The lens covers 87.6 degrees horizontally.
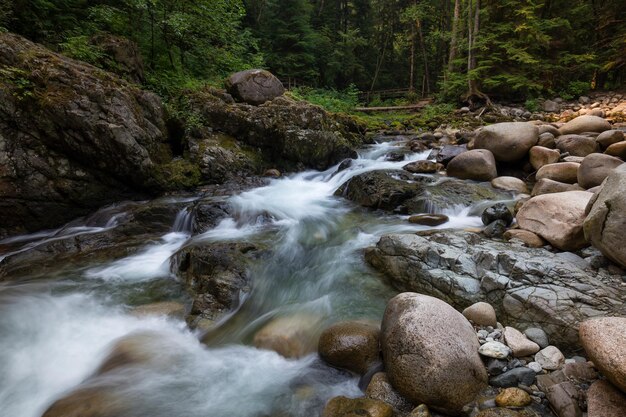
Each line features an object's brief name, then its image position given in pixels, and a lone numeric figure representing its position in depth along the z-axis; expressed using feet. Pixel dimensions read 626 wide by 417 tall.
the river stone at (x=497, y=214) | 17.42
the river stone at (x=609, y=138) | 24.03
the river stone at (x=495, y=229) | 16.25
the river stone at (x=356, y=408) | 8.31
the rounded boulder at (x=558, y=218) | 13.24
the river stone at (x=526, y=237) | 14.28
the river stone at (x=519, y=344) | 9.49
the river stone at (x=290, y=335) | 11.93
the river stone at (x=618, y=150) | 20.95
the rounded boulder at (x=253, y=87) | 35.81
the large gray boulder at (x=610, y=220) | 10.87
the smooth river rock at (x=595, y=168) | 18.05
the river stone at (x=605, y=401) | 7.03
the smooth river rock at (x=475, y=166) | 26.43
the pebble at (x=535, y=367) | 8.91
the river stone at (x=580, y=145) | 25.59
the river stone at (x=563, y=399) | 7.57
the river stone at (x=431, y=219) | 20.35
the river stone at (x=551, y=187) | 19.16
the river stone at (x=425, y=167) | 29.76
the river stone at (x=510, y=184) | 23.89
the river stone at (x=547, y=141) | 27.04
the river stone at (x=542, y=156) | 24.98
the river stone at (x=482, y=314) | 10.70
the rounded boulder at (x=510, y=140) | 26.81
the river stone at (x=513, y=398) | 8.07
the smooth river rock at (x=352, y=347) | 10.34
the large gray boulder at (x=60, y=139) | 19.21
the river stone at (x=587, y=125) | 28.88
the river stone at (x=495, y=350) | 9.23
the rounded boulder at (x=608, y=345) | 6.97
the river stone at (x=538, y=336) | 9.89
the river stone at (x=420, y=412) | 8.23
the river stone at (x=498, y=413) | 7.74
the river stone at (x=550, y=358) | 8.98
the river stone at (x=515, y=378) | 8.65
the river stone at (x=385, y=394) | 8.73
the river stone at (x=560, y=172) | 21.29
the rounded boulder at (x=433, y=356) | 8.48
